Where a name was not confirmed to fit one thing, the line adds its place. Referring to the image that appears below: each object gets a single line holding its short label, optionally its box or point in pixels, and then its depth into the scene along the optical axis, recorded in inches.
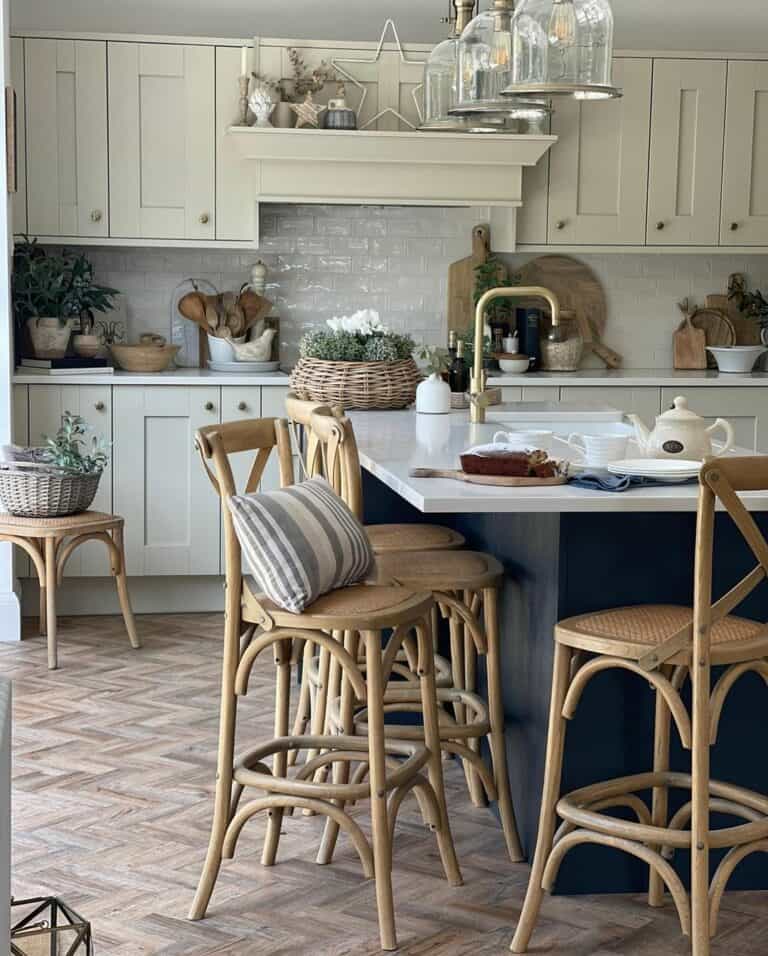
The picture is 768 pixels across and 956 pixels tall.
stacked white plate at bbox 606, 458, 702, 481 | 110.3
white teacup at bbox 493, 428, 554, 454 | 128.6
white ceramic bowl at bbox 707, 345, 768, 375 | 242.5
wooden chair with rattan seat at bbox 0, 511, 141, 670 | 191.0
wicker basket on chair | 193.0
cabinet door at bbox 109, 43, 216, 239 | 221.3
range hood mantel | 221.0
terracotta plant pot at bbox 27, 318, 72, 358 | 221.1
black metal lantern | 78.1
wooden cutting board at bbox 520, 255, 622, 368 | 252.1
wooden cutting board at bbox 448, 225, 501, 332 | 246.4
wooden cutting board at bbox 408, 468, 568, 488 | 109.4
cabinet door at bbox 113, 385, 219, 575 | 220.5
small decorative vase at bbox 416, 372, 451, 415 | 167.3
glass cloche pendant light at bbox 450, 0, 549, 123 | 133.6
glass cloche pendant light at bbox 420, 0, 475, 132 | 150.4
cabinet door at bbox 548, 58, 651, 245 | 233.1
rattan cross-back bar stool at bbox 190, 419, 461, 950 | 107.3
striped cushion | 105.6
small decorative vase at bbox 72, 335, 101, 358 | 225.9
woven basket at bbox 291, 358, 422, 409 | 169.0
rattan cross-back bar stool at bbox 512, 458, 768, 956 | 96.3
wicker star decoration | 219.6
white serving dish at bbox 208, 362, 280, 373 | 231.3
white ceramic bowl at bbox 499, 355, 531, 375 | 237.3
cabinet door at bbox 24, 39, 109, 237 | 219.0
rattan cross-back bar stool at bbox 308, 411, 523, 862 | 119.5
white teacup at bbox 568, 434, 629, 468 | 120.2
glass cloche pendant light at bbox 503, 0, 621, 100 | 120.0
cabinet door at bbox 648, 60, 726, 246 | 234.2
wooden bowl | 225.6
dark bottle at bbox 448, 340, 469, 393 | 183.8
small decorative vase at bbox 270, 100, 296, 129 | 220.4
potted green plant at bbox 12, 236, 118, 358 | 221.3
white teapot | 122.3
